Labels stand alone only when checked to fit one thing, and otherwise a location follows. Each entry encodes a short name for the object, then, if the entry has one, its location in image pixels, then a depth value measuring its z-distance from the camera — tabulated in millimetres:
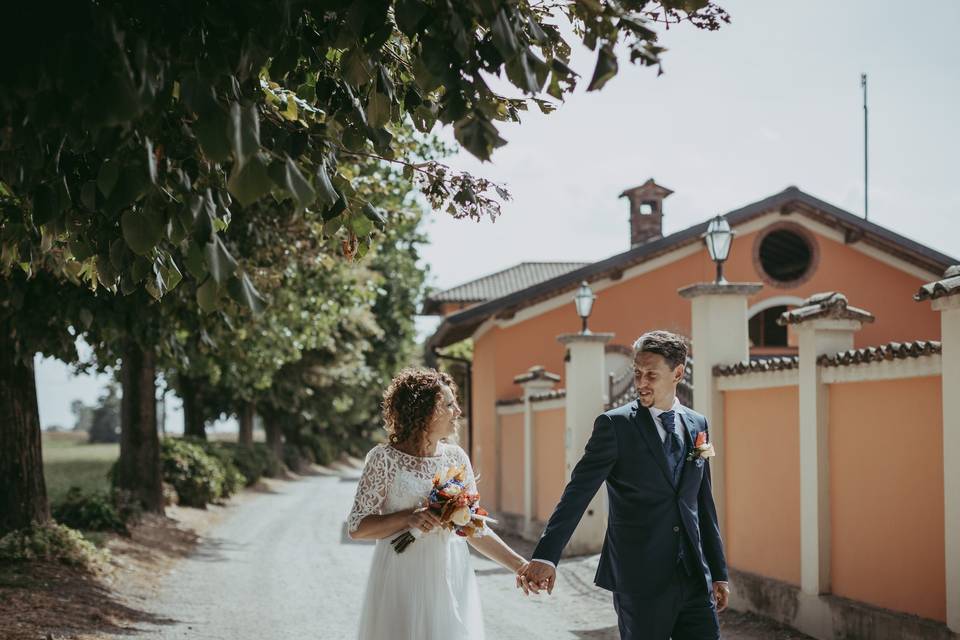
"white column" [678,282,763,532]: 10367
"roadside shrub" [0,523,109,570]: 10609
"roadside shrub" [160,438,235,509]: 21547
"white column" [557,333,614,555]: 14438
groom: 4605
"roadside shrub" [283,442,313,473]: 46781
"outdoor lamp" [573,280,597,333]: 15812
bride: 4641
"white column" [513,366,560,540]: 17719
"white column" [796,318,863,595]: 8617
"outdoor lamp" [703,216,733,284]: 10227
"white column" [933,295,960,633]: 6781
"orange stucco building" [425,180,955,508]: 21203
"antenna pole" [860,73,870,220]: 25391
